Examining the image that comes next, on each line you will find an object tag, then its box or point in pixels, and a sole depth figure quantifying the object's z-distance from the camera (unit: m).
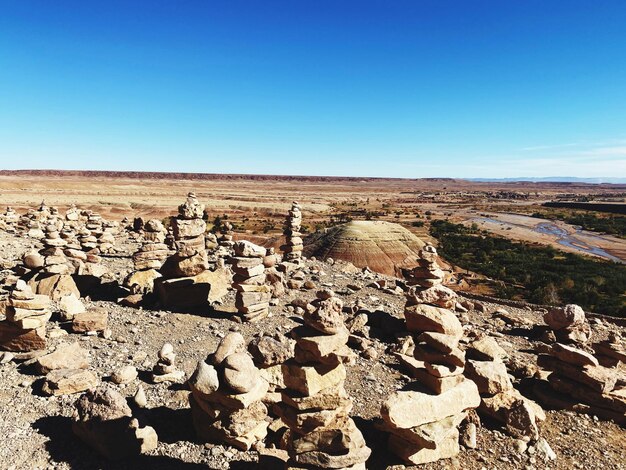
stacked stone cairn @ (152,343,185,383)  10.51
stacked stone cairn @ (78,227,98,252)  26.11
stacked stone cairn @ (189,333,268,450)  7.99
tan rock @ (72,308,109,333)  12.98
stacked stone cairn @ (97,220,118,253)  27.25
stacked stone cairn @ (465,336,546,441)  9.28
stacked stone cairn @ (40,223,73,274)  16.02
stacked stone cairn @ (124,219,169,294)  17.58
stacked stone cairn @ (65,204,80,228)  37.77
